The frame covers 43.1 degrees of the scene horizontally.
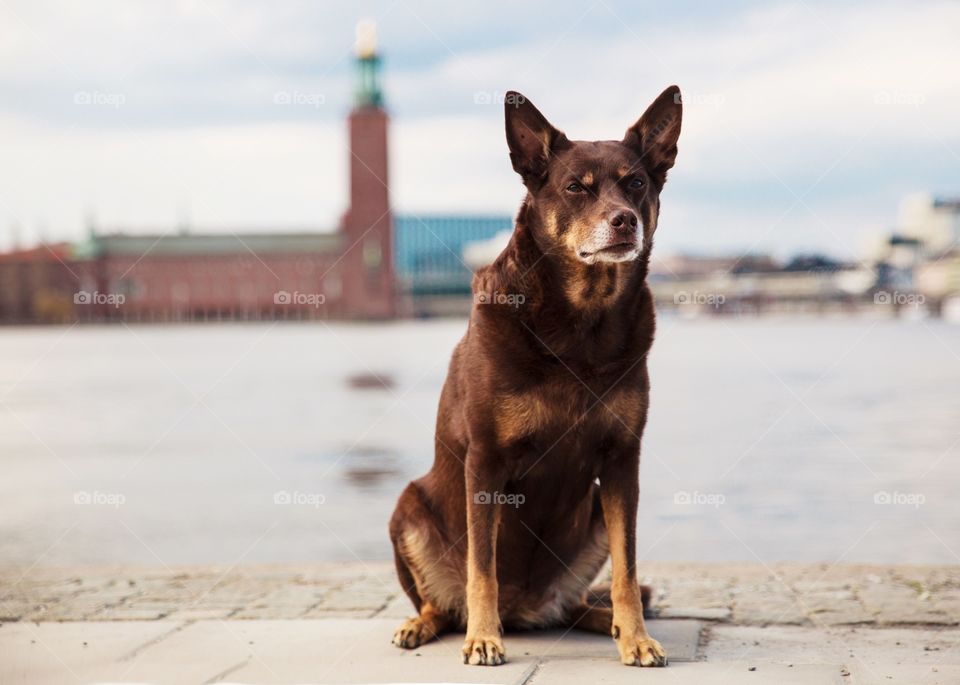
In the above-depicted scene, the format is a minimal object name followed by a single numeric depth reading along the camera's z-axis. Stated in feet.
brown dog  11.06
